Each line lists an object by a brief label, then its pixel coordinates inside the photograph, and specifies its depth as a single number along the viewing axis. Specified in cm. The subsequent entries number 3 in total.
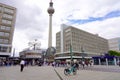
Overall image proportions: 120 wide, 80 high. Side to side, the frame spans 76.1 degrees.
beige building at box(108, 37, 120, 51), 6713
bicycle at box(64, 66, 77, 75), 865
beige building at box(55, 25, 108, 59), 5151
